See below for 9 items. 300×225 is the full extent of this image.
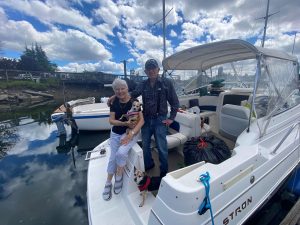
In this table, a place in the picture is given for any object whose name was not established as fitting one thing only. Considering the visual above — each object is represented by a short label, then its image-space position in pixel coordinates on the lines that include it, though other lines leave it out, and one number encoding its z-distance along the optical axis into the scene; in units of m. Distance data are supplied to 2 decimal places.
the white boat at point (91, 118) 7.34
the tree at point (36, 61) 48.22
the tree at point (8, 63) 39.38
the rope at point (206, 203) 1.30
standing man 2.28
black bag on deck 2.16
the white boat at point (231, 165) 1.36
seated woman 2.12
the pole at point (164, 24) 8.20
